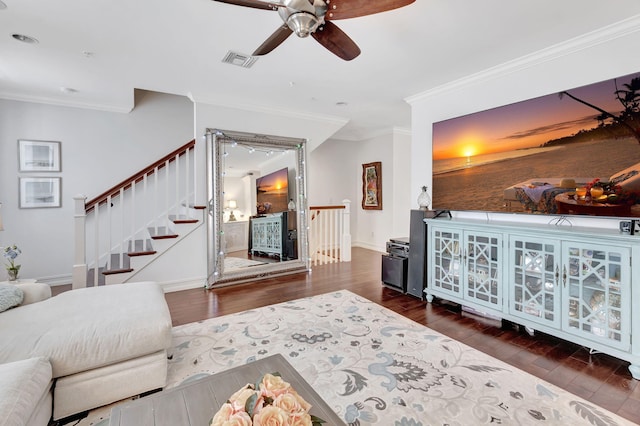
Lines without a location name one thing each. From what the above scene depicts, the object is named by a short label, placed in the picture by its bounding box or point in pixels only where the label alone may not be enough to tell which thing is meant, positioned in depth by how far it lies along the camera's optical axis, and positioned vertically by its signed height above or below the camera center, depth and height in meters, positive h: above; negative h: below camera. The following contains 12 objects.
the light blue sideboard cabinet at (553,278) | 2.11 -0.59
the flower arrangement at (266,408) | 0.81 -0.57
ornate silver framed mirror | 4.26 +0.11
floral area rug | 1.73 -1.17
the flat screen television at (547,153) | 2.38 +0.56
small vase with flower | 2.79 -0.41
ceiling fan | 1.74 +1.24
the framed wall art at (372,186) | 6.72 +0.62
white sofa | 1.60 -0.77
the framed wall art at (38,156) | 4.10 +0.84
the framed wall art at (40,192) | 4.12 +0.32
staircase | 3.61 -0.17
